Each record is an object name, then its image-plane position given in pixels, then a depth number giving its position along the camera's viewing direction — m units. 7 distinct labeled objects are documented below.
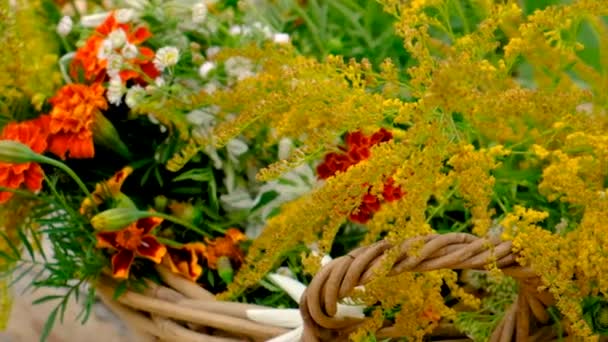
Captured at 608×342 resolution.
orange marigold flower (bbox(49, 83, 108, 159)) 1.34
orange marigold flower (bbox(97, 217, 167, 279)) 1.31
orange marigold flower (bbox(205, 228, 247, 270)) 1.34
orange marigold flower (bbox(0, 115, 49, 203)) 1.32
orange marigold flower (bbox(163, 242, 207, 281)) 1.32
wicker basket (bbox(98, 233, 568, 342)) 1.14
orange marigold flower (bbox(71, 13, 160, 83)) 1.36
